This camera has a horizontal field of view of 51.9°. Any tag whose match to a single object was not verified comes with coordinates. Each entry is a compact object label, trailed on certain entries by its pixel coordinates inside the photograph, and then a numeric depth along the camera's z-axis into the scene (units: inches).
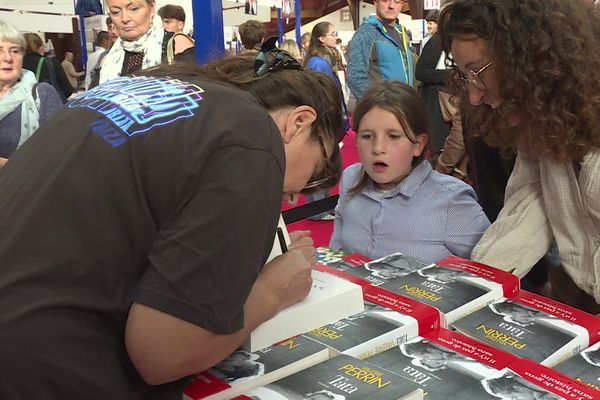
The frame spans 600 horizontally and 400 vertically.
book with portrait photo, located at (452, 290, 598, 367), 38.3
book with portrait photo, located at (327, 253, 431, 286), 47.6
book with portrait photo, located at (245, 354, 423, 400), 30.3
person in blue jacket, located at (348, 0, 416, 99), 157.2
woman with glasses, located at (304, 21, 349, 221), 177.2
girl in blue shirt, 66.9
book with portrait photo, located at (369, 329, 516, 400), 32.2
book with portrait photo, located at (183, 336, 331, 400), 31.6
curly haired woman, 50.5
